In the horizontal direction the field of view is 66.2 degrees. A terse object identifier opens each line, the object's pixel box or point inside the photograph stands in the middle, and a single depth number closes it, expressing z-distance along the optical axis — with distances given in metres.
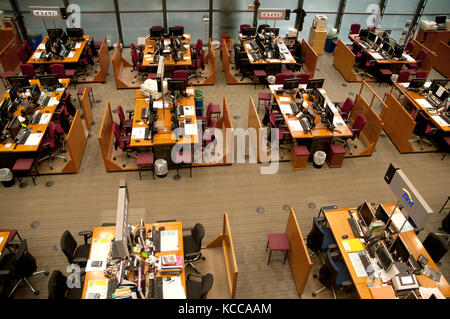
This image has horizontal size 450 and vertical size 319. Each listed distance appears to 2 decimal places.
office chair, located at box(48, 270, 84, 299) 4.88
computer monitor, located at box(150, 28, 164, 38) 12.12
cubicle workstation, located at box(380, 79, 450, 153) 8.91
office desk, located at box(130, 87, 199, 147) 7.99
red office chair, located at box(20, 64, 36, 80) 10.19
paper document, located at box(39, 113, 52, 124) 8.38
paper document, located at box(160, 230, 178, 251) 5.77
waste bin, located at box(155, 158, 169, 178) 7.97
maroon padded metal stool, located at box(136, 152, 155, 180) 7.83
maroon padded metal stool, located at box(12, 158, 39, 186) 7.56
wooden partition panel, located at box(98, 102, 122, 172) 7.90
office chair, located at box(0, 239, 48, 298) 5.50
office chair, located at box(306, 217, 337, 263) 5.90
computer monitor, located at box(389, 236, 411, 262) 5.49
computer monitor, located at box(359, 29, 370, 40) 12.67
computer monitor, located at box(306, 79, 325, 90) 9.46
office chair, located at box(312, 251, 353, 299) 5.43
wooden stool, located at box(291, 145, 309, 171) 8.30
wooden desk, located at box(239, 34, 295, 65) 11.31
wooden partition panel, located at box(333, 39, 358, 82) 11.73
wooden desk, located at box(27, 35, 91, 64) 10.90
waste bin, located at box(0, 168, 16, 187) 7.62
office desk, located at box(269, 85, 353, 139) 8.32
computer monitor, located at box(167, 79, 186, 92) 9.02
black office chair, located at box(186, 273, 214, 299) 5.11
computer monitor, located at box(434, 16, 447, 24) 13.00
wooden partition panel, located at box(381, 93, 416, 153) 8.81
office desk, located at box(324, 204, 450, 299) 5.34
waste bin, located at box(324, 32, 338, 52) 13.57
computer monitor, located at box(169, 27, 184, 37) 12.31
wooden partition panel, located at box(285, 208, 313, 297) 5.56
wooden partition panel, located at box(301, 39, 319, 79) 11.80
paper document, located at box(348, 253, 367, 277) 5.53
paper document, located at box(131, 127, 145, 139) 8.13
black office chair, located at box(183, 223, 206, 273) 5.89
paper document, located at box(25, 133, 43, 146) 7.77
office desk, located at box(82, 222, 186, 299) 5.29
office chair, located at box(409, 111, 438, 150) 8.92
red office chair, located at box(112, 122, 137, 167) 8.00
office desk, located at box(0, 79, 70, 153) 7.62
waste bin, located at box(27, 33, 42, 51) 12.30
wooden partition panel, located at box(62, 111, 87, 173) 7.88
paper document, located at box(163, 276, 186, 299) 5.10
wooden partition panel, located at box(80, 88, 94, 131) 8.92
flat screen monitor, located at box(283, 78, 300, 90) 9.50
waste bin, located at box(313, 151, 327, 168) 8.40
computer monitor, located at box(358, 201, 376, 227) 5.99
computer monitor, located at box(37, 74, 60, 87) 9.50
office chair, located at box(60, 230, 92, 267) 5.67
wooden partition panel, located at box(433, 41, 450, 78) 12.30
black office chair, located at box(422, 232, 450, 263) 5.73
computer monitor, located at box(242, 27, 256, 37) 12.31
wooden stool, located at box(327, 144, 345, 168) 8.37
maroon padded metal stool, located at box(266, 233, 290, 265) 6.16
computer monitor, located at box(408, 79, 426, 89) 9.86
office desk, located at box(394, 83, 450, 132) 8.73
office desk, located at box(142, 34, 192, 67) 11.18
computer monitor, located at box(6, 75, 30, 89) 9.29
